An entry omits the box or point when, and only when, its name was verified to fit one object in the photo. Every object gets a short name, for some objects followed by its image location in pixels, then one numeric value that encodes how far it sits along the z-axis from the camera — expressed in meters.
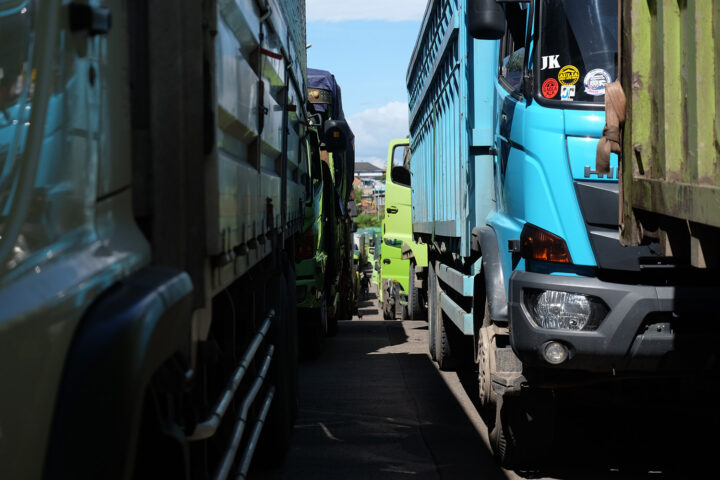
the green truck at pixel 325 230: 10.47
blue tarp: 15.05
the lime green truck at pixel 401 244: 13.53
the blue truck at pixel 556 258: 4.52
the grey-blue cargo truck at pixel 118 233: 1.72
